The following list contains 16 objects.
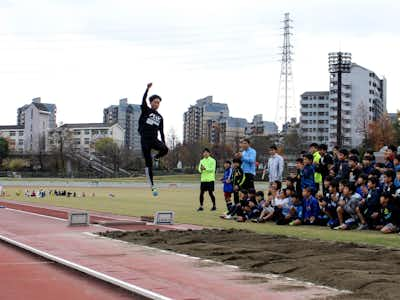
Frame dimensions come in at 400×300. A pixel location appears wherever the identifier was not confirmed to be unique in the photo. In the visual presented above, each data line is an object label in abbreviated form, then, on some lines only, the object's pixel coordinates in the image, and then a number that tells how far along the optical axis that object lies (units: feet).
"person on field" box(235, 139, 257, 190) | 52.19
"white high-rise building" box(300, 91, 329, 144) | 403.13
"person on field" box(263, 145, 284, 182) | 50.80
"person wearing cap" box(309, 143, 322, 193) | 46.91
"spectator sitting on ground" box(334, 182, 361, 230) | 39.24
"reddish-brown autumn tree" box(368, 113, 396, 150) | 243.23
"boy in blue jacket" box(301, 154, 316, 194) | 45.70
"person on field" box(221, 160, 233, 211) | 55.42
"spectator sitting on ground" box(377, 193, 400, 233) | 36.23
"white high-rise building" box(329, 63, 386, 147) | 362.92
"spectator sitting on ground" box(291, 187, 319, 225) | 43.11
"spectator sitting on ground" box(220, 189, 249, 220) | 49.72
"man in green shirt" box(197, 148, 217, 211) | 58.18
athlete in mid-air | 37.73
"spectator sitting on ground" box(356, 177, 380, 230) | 38.06
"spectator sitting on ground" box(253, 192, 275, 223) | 46.57
